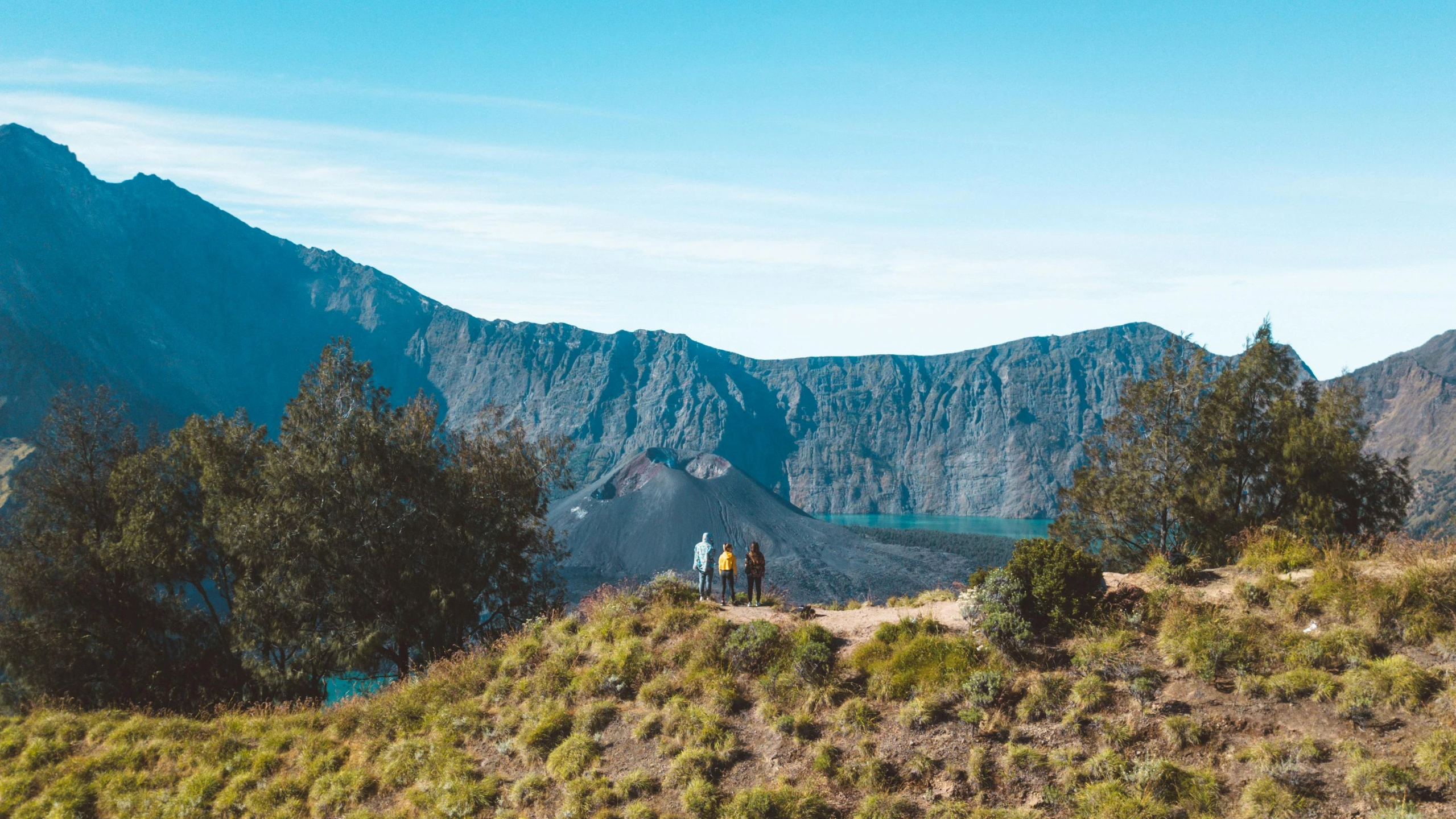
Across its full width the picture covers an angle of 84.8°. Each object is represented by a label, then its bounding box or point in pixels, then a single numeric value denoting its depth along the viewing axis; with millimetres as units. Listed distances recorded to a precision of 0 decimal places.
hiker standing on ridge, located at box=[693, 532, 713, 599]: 21156
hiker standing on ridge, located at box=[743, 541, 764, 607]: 20734
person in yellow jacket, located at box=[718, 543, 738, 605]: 21609
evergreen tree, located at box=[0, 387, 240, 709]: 28375
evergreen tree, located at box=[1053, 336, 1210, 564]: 37094
